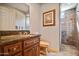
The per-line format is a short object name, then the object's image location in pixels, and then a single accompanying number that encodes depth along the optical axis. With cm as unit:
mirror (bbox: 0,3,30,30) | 159
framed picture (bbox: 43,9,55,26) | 168
